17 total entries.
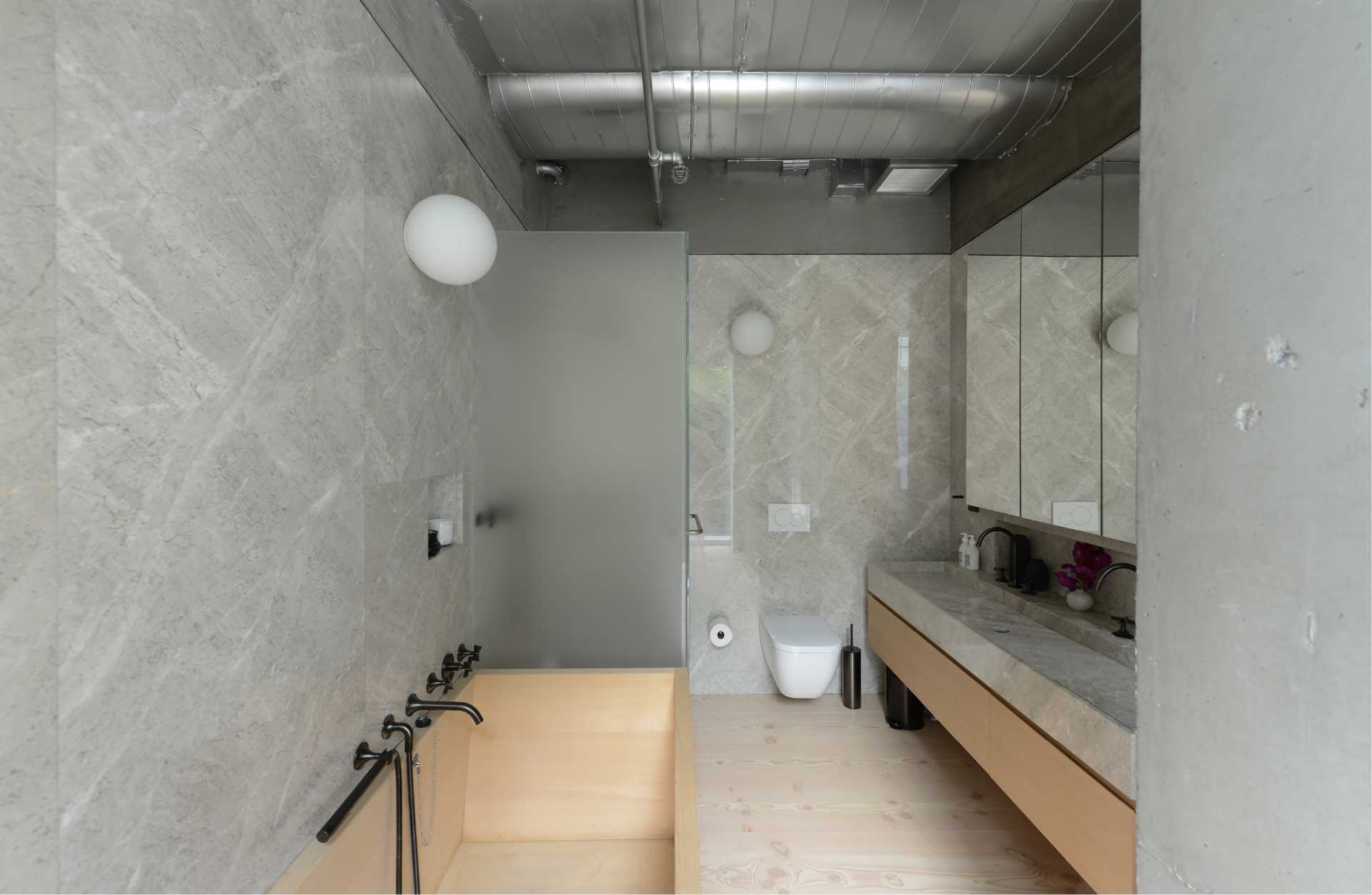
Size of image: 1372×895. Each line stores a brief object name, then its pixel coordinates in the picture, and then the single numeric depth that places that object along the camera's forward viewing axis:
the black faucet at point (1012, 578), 2.52
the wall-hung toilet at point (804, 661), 2.54
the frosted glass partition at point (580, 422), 1.92
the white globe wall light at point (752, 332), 2.90
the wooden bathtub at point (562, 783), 1.68
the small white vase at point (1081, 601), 2.10
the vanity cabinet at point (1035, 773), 1.29
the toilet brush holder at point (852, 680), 2.90
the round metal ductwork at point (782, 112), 2.04
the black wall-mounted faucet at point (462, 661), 1.79
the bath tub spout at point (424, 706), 1.51
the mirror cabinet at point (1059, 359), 1.87
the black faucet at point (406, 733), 1.41
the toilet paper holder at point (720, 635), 2.89
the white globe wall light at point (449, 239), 1.47
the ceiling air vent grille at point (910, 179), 2.63
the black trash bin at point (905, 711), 2.72
